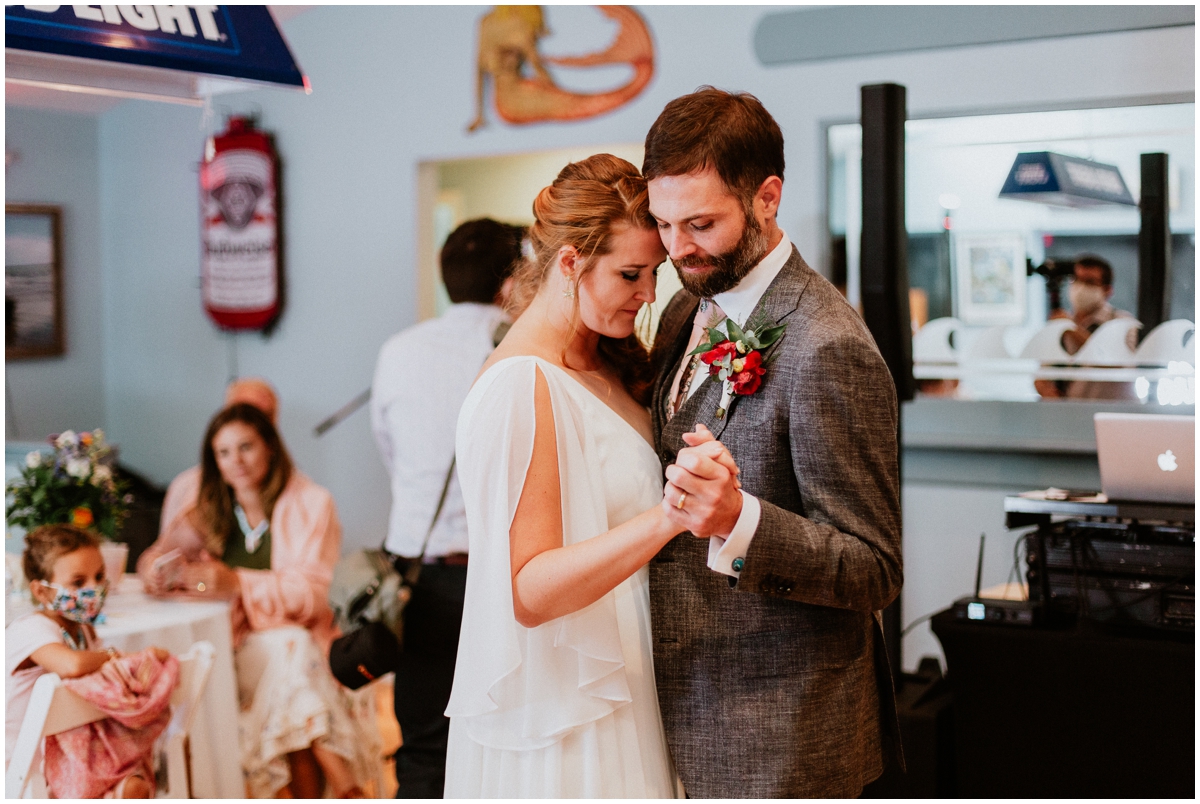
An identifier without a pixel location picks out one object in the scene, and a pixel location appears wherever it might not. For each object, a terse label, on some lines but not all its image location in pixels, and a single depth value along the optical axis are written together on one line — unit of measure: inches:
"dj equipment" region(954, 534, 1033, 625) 108.0
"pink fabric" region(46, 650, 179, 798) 102.7
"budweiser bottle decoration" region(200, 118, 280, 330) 236.8
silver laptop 103.6
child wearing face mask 105.2
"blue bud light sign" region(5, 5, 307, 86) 93.4
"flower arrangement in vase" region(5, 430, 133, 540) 125.3
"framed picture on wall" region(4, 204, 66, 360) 259.0
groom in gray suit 59.0
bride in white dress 64.5
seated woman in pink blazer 130.7
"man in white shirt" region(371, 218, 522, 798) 116.7
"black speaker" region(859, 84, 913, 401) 115.5
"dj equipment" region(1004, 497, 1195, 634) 103.0
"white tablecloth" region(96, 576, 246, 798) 118.4
